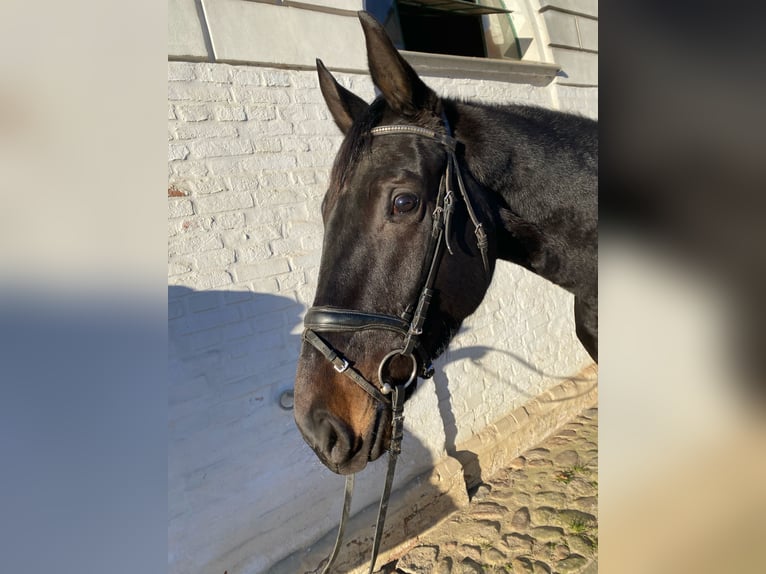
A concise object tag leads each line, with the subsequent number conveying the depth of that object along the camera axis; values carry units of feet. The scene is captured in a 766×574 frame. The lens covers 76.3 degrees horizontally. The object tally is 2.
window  8.45
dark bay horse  4.01
